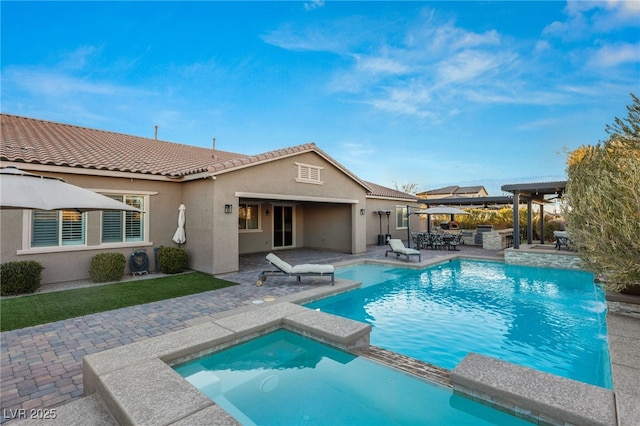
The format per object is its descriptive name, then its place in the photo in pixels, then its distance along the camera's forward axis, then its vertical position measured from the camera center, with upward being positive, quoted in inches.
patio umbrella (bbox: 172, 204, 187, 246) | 489.4 -15.9
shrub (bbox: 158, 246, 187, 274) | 453.7 -56.7
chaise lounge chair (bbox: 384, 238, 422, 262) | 605.9 -61.1
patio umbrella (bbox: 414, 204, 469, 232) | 800.2 +22.1
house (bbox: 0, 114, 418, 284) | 391.2 +47.9
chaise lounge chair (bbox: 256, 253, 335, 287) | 417.4 -67.0
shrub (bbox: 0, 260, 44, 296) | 335.3 -60.3
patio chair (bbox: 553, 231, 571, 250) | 655.8 -43.8
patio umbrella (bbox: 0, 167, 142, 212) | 174.7 +16.9
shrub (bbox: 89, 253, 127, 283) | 399.2 -58.9
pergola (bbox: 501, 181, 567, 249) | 591.3 +56.9
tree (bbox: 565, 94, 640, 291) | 215.0 +9.2
